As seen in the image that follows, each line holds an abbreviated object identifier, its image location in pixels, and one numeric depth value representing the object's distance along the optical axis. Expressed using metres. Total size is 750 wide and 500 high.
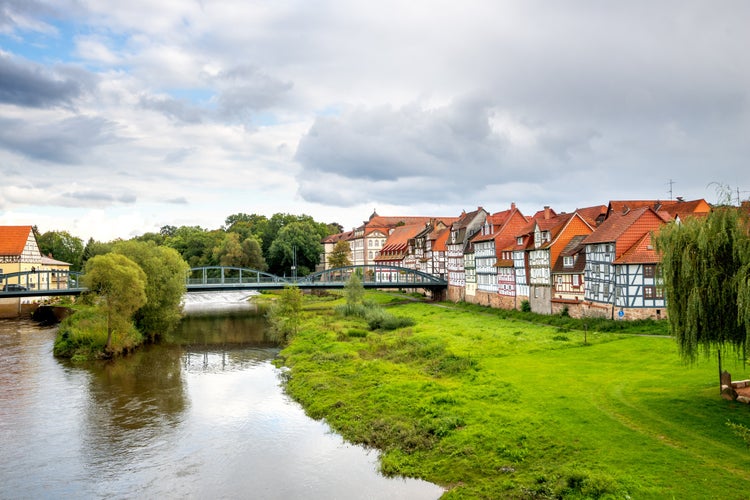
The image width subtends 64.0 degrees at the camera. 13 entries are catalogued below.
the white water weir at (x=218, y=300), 79.00
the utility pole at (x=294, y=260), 96.10
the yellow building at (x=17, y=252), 70.62
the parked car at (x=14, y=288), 60.33
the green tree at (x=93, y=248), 81.73
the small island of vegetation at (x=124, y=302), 35.94
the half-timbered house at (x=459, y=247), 63.12
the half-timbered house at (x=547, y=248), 44.34
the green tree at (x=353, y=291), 55.50
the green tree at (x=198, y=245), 111.69
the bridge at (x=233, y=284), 55.72
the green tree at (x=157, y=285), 42.44
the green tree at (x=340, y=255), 104.71
